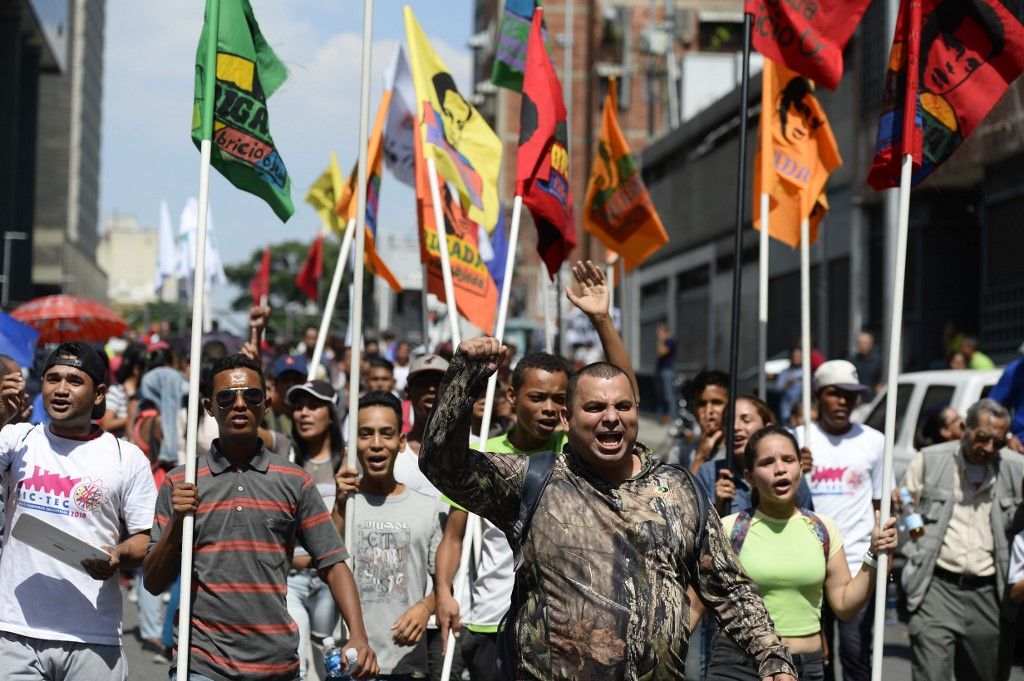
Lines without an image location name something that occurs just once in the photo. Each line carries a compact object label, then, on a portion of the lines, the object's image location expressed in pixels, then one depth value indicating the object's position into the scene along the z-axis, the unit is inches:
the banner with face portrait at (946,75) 295.6
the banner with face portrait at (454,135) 384.8
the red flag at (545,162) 356.5
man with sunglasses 213.3
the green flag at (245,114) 274.5
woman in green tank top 254.2
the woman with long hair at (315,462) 293.0
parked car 486.6
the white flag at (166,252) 998.4
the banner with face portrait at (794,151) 410.3
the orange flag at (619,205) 435.5
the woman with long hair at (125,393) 448.0
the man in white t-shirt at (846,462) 334.3
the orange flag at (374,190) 441.7
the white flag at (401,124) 462.0
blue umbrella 392.5
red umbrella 528.6
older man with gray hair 314.7
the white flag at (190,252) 892.6
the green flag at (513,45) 415.8
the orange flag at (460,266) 400.2
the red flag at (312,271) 888.9
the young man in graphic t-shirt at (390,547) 256.7
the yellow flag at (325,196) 665.0
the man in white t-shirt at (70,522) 222.1
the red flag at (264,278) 706.4
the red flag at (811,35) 350.3
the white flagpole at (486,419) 269.0
